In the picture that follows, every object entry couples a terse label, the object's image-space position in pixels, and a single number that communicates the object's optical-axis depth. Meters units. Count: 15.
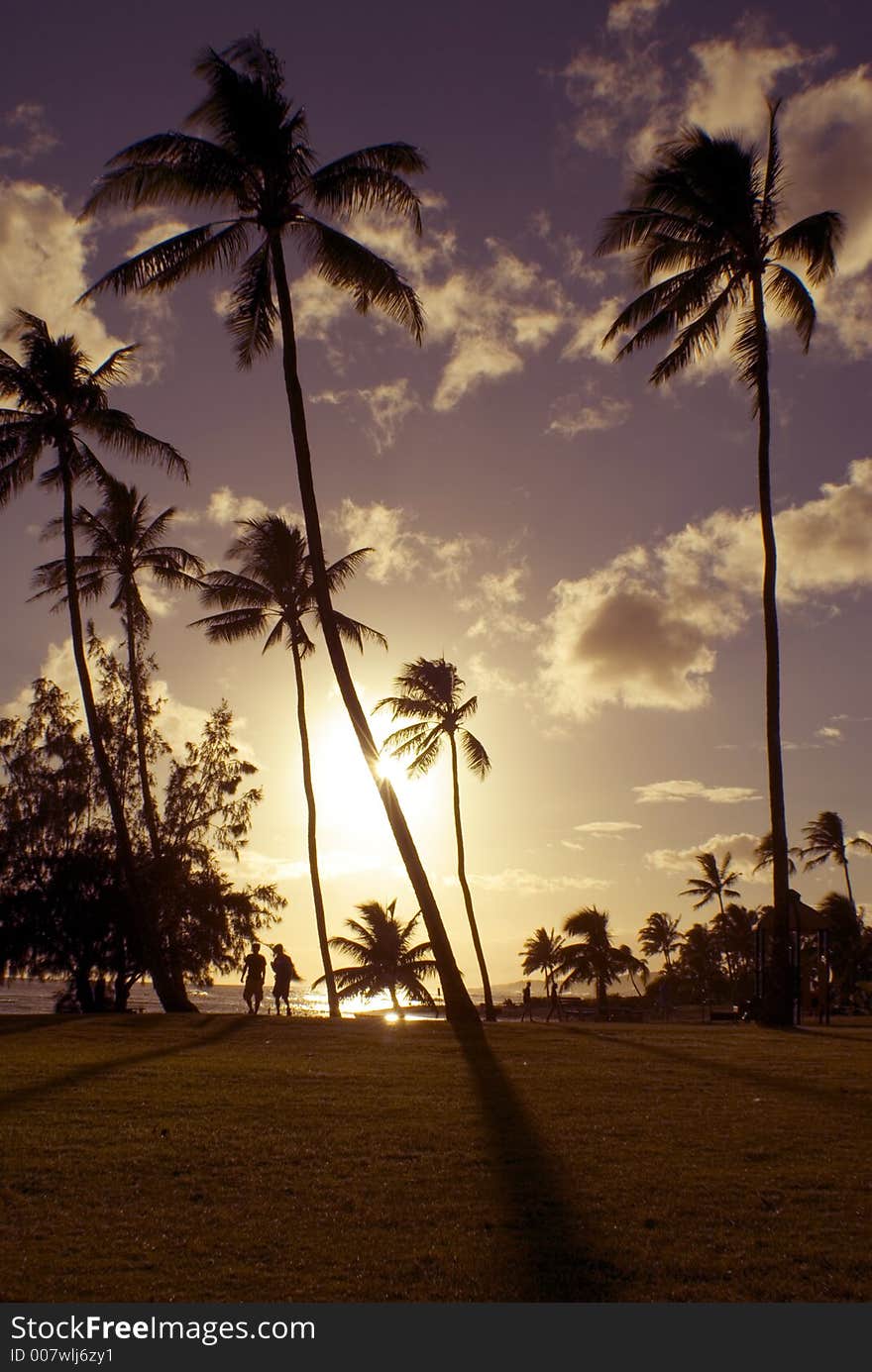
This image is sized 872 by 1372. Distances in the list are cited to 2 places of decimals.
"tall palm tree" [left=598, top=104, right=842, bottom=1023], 23.45
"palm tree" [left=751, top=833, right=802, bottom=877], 72.31
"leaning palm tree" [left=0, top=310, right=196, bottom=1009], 30.16
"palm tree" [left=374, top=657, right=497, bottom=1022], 43.81
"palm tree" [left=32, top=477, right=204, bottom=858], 35.59
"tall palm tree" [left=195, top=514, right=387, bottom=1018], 36.72
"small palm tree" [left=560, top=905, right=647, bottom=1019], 65.81
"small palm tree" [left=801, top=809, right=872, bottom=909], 72.88
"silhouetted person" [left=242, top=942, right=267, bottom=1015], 30.64
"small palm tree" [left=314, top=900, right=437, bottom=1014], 58.69
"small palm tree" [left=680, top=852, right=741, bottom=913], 93.50
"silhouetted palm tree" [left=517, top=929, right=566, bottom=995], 85.69
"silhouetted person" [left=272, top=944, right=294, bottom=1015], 30.00
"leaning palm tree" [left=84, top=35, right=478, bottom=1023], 21.88
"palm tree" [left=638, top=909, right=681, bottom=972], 107.69
